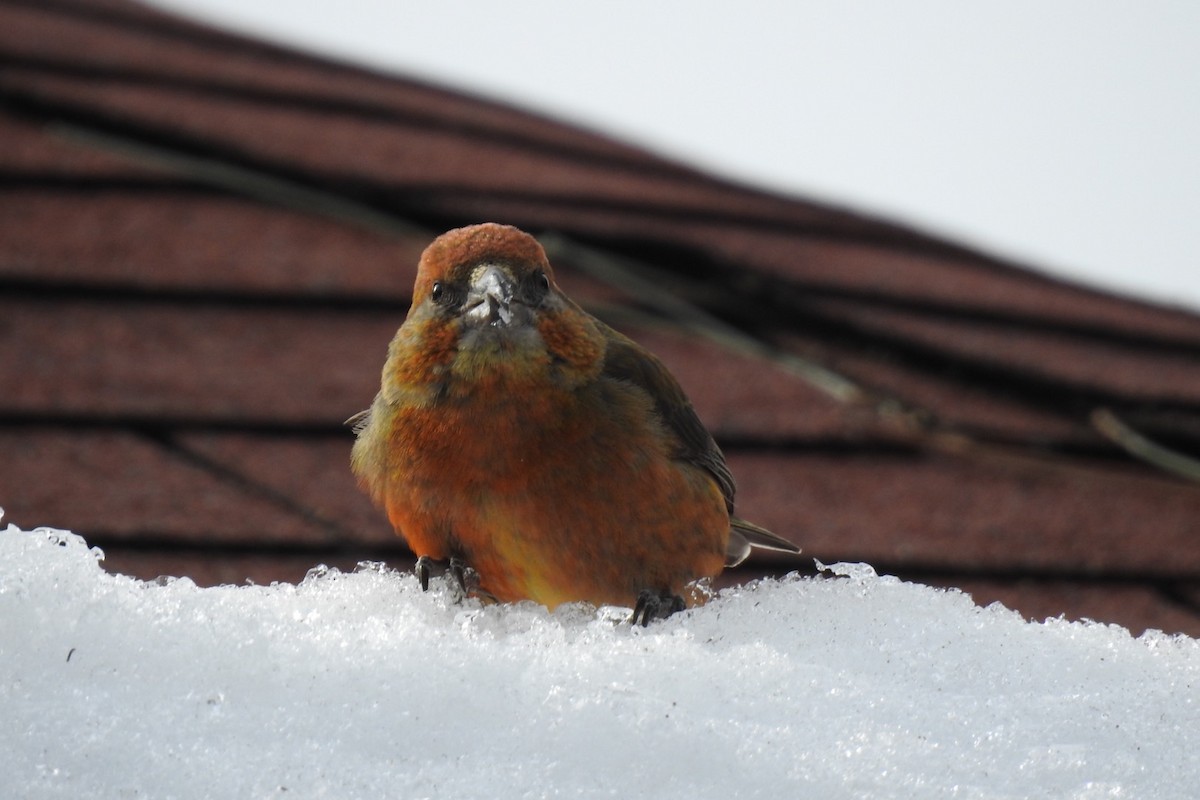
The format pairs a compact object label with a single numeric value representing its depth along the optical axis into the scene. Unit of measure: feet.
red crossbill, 14.83
